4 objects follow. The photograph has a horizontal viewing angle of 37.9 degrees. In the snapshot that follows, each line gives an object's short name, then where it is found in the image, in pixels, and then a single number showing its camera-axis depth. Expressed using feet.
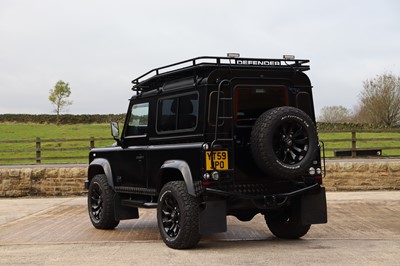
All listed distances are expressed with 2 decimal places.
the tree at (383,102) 161.38
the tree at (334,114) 214.48
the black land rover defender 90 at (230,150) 23.25
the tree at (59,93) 222.07
